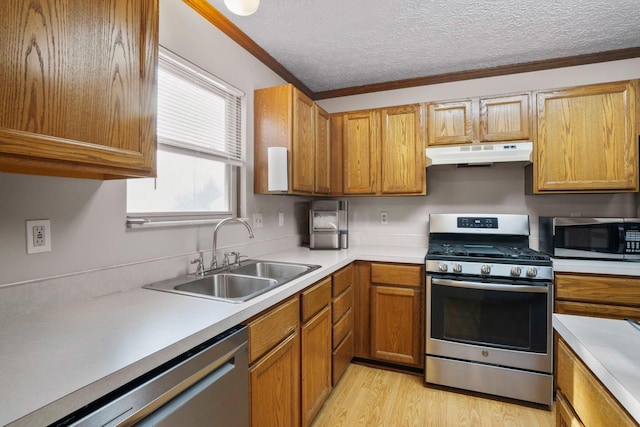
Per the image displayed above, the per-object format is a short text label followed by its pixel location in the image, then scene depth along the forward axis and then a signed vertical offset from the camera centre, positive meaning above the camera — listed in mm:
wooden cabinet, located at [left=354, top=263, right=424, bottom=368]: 2340 -762
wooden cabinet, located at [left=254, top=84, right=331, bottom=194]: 2246 +590
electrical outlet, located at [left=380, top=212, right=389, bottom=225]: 3039 -51
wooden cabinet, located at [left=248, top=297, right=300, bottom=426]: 1242 -664
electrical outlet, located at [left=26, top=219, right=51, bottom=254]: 1107 -85
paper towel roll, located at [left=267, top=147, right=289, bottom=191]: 2193 +307
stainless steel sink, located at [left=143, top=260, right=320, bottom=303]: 1519 -357
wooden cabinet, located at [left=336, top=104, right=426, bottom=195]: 2633 +522
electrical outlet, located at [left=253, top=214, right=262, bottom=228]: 2330 -61
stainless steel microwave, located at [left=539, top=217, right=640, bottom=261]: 2064 -166
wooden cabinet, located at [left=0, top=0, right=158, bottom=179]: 771 +353
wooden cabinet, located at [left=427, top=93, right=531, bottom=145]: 2377 +722
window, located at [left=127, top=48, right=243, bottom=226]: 1642 +353
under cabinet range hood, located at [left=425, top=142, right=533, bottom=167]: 2303 +443
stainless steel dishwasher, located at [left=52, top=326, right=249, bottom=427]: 727 -492
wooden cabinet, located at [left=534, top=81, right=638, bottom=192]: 2166 +520
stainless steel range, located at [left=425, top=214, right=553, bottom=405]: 2016 -724
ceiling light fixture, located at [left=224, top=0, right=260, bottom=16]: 1244 +817
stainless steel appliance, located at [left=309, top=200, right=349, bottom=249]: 2707 -107
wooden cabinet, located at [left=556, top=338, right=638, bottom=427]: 677 -446
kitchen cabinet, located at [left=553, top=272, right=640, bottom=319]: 1897 -501
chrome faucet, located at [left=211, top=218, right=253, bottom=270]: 1793 -123
